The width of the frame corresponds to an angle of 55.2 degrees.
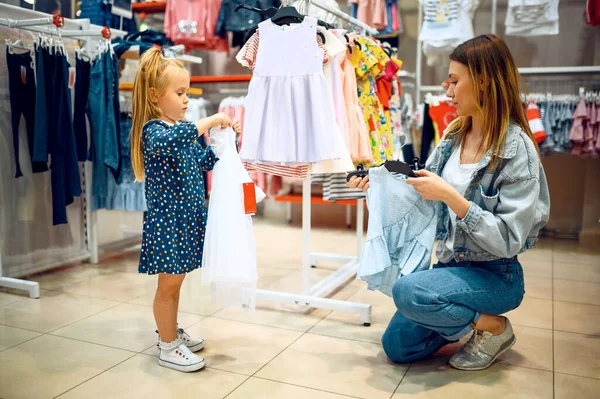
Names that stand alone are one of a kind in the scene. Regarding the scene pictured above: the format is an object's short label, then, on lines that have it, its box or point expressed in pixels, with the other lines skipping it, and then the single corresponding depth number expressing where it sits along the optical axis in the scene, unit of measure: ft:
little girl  7.43
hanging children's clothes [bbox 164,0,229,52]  18.51
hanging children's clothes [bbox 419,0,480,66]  16.66
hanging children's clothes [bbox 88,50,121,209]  12.41
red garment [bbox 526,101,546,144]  15.49
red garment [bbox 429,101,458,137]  15.92
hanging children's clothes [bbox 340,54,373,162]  10.36
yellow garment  10.91
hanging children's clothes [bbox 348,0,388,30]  17.87
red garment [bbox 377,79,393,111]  12.04
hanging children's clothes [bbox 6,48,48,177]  11.22
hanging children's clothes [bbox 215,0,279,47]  18.25
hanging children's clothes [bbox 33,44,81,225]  11.34
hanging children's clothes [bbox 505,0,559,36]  15.87
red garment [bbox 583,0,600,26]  14.93
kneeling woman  6.80
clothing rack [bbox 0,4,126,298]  11.07
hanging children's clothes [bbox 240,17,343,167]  9.16
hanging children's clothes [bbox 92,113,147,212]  13.69
